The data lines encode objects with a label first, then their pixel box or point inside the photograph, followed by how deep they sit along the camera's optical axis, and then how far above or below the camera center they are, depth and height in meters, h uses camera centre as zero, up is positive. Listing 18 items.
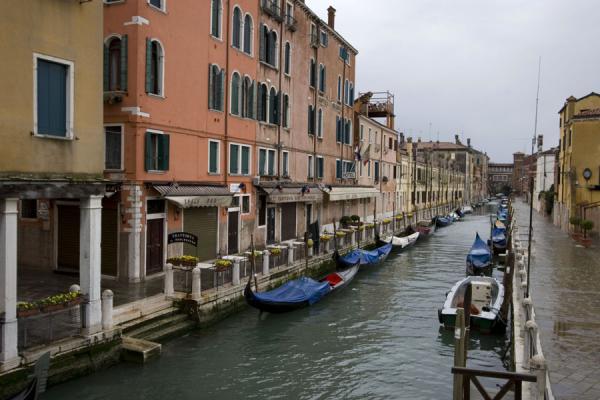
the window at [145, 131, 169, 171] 14.82 +0.88
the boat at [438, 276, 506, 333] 13.68 -3.29
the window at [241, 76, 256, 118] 20.12 +3.36
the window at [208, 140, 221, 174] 18.05 +0.93
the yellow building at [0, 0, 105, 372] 8.54 +0.99
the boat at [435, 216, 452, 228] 46.86 -3.13
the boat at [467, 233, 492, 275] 22.28 -3.20
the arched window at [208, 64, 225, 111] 17.75 +3.33
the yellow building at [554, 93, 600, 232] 31.12 +1.56
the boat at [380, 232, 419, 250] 29.75 -3.18
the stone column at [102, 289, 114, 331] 10.21 -2.55
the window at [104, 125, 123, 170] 14.63 +0.95
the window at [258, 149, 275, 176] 21.88 +0.94
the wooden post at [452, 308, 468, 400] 7.84 -2.31
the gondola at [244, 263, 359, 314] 14.20 -3.28
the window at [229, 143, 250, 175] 19.44 +0.93
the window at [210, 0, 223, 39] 17.71 +5.70
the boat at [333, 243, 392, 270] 22.14 -3.18
